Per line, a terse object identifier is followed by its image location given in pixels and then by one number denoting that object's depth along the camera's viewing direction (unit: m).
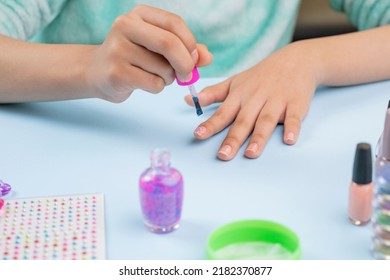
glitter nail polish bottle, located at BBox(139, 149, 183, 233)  0.56
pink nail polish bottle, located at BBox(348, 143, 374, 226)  0.55
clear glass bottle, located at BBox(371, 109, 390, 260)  0.53
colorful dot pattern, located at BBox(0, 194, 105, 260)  0.54
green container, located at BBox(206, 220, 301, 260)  0.54
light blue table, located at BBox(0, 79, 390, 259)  0.57
